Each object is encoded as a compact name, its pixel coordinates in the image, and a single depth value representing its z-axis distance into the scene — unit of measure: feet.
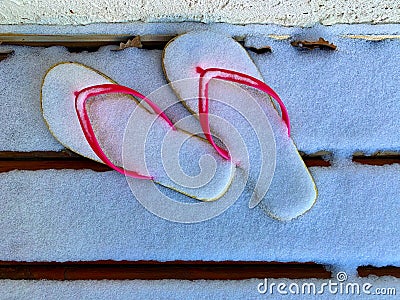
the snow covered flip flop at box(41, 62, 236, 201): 1.96
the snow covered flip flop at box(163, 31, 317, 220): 1.94
